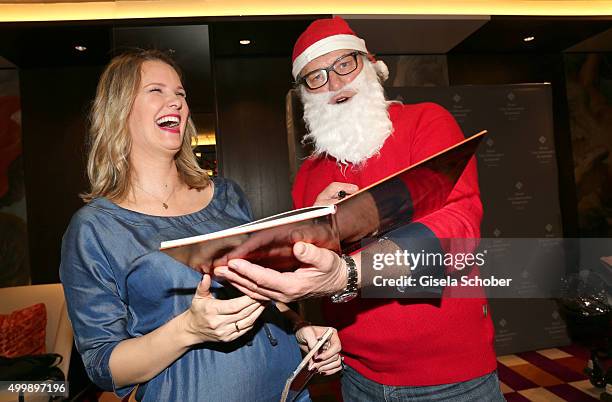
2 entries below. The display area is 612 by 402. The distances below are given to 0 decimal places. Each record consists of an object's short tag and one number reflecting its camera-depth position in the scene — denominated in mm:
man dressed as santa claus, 987
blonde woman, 1034
